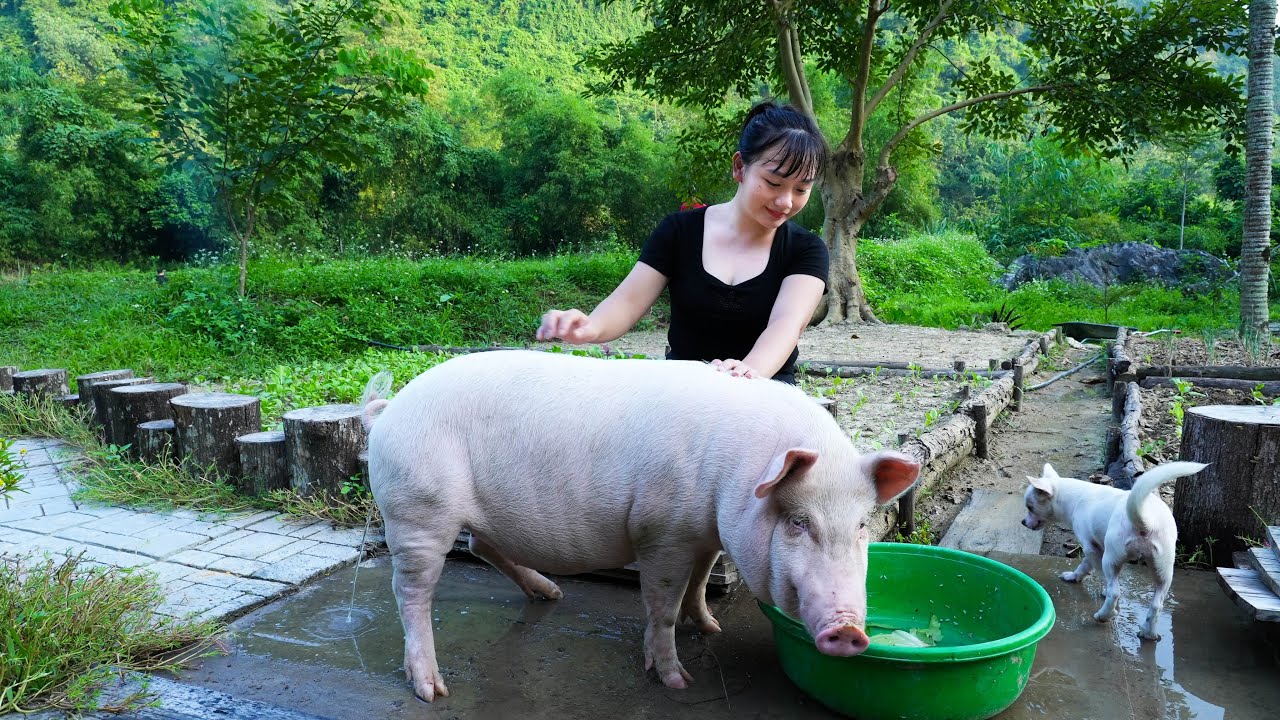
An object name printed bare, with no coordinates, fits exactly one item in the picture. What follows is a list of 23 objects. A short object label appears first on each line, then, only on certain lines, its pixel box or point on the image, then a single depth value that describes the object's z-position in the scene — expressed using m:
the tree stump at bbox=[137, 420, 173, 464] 4.41
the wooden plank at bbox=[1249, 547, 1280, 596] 2.59
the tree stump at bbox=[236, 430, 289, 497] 4.00
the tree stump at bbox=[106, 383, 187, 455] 4.65
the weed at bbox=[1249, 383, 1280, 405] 5.16
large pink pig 2.18
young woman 2.70
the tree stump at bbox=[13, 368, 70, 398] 5.82
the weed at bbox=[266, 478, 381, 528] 3.77
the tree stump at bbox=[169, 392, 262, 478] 4.16
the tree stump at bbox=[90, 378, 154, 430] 4.86
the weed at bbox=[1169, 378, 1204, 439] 4.99
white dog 2.69
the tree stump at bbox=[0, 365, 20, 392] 6.54
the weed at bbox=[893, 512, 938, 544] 3.76
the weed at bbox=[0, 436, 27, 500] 2.48
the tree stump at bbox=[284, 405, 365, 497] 3.80
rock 18.03
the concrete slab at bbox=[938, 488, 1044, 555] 3.69
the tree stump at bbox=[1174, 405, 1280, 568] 3.16
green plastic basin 2.07
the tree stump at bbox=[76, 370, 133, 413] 5.23
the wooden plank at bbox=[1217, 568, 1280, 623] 2.44
